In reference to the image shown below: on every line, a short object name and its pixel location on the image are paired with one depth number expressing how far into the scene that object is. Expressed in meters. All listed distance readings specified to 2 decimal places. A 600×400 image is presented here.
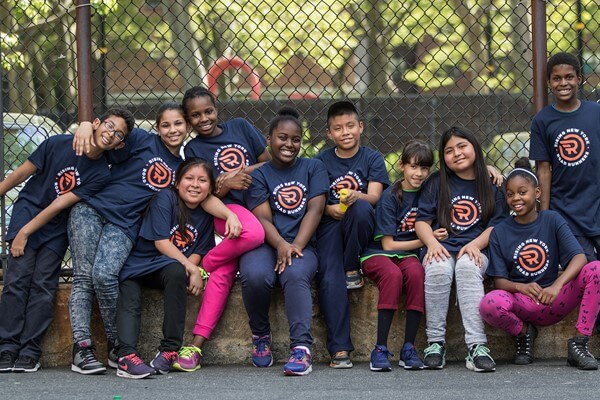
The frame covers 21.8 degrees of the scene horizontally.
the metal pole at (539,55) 9.83
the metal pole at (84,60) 9.73
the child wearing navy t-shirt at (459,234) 8.87
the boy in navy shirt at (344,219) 9.12
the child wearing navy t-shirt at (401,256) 8.97
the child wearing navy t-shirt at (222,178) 9.16
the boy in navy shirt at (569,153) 9.24
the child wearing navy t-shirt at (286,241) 8.90
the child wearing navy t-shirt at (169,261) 8.87
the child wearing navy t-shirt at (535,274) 8.73
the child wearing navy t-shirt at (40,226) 9.13
